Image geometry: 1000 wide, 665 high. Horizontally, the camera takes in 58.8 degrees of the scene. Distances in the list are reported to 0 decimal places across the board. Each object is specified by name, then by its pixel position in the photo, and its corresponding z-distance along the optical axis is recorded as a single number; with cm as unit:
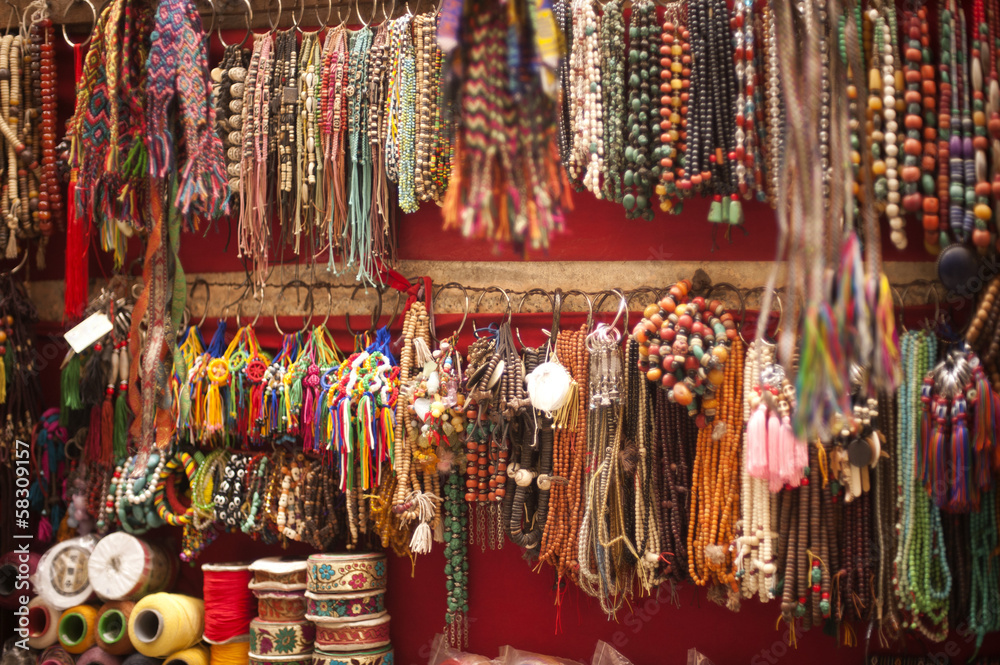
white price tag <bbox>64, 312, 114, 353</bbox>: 322
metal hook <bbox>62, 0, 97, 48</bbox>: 331
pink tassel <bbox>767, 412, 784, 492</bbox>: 251
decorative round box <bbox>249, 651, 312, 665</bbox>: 305
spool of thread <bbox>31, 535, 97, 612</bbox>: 325
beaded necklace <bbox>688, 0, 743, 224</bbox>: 265
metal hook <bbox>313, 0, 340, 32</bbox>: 322
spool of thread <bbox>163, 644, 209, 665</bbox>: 310
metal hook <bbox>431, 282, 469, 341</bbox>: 309
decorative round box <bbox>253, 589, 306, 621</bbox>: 307
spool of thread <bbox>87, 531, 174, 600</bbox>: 320
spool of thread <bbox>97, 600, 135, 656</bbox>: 316
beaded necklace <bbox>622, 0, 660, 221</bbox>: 271
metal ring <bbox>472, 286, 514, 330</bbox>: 311
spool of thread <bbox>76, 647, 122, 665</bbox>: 313
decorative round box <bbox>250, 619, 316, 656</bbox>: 307
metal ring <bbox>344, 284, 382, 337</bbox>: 323
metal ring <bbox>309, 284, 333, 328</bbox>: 328
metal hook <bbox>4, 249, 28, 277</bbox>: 338
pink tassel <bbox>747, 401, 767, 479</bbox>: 253
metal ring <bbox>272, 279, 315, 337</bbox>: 329
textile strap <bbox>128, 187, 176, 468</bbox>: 318
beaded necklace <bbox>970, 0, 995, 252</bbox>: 241
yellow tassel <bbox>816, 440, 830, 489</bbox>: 259
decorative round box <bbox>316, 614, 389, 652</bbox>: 301
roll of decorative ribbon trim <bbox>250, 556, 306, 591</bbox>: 305
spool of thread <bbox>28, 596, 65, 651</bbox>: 325
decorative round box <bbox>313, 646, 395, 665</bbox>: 299
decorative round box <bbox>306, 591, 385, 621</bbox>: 300
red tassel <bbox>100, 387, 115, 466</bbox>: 332
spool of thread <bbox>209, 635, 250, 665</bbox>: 316
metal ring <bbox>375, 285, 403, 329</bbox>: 321
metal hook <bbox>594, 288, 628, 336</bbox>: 294
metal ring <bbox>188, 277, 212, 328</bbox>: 343
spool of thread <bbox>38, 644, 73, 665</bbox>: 318
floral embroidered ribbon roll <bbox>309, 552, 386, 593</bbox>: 299
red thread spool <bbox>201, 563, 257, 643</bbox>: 313
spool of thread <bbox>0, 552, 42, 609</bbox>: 333
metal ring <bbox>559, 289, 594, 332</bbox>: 299
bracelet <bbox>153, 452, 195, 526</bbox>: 320
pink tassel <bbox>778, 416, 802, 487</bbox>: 249
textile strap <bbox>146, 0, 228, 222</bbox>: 295
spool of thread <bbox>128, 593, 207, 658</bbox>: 309
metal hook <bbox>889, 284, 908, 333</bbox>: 277
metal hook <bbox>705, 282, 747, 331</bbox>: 282
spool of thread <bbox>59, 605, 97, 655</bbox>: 319
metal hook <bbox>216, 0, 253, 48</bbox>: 328
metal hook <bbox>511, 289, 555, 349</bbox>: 308
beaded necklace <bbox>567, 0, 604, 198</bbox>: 275
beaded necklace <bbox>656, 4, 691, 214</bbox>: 267
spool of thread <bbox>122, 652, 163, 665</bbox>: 311
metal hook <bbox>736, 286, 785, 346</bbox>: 282
